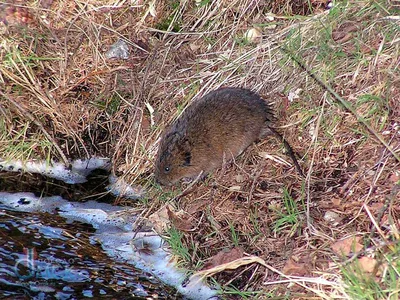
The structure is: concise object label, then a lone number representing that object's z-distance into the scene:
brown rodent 10.52
